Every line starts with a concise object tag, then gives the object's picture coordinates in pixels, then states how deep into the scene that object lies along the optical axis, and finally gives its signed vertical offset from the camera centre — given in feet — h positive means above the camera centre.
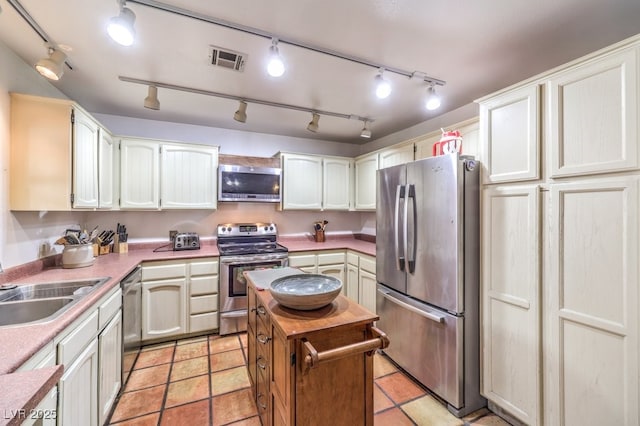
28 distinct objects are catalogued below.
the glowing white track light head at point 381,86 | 6.23 +3.11
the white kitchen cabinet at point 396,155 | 9.52 +2.35
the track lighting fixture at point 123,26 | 4.02 +2.97
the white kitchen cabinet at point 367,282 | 9.58 -2.60
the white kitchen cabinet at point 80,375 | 3.70 -2.57
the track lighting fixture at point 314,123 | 9.08 +3.26
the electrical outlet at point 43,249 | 6.57 -0.91
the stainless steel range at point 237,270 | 9.31 -2.02
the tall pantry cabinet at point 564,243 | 3.88 -0.51
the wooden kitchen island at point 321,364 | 3.42 -2.15
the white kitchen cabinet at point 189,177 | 9.68 +1.46
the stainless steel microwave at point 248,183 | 10.32 +1.29
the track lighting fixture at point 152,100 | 6.91 +3.09
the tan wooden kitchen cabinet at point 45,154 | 5.65 +1.39
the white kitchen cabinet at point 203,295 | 9.04 -2.87
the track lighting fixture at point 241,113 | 8.07 +3.21
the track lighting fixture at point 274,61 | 5.12 +3.05
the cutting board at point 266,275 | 5.38 -1.42
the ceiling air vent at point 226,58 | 5.77 +3.68
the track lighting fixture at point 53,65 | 4.98 +2.94
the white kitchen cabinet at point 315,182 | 11.43 +1.50
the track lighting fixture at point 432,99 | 7.11 +3.20
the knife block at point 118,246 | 9.27 -1.15
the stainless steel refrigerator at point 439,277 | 5.67 -1.50
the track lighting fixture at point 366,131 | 10.22 +3.31
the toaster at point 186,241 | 10.00 -1.06
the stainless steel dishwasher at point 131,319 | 6.58 -2.93
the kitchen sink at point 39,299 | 4.37 -1.58
